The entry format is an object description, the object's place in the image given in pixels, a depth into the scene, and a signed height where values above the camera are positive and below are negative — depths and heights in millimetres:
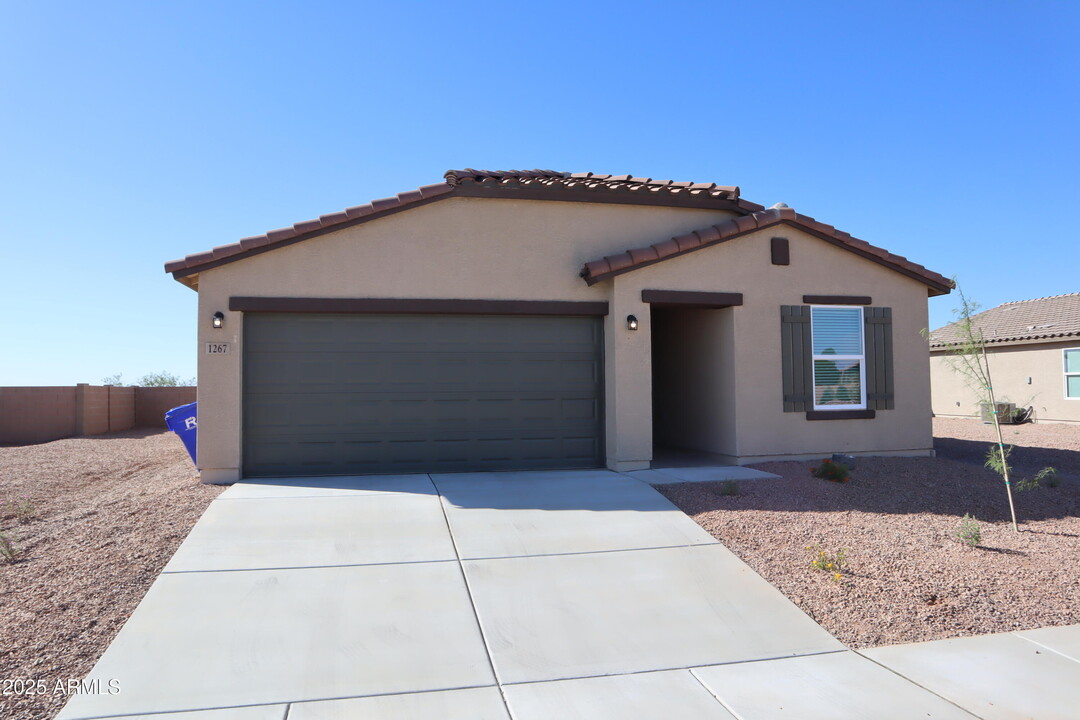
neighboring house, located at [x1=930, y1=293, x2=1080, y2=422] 20188 +432
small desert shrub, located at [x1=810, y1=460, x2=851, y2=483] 9406 -1184
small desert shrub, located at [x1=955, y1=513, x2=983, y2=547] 6863 -1464
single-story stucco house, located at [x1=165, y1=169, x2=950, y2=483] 9688 +725
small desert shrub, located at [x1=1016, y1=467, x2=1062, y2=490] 9520 -1328
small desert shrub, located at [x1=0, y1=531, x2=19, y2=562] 6410 -1436
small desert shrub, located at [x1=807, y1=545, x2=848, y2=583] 6141 -1543
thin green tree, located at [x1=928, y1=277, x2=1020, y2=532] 7594 +333
